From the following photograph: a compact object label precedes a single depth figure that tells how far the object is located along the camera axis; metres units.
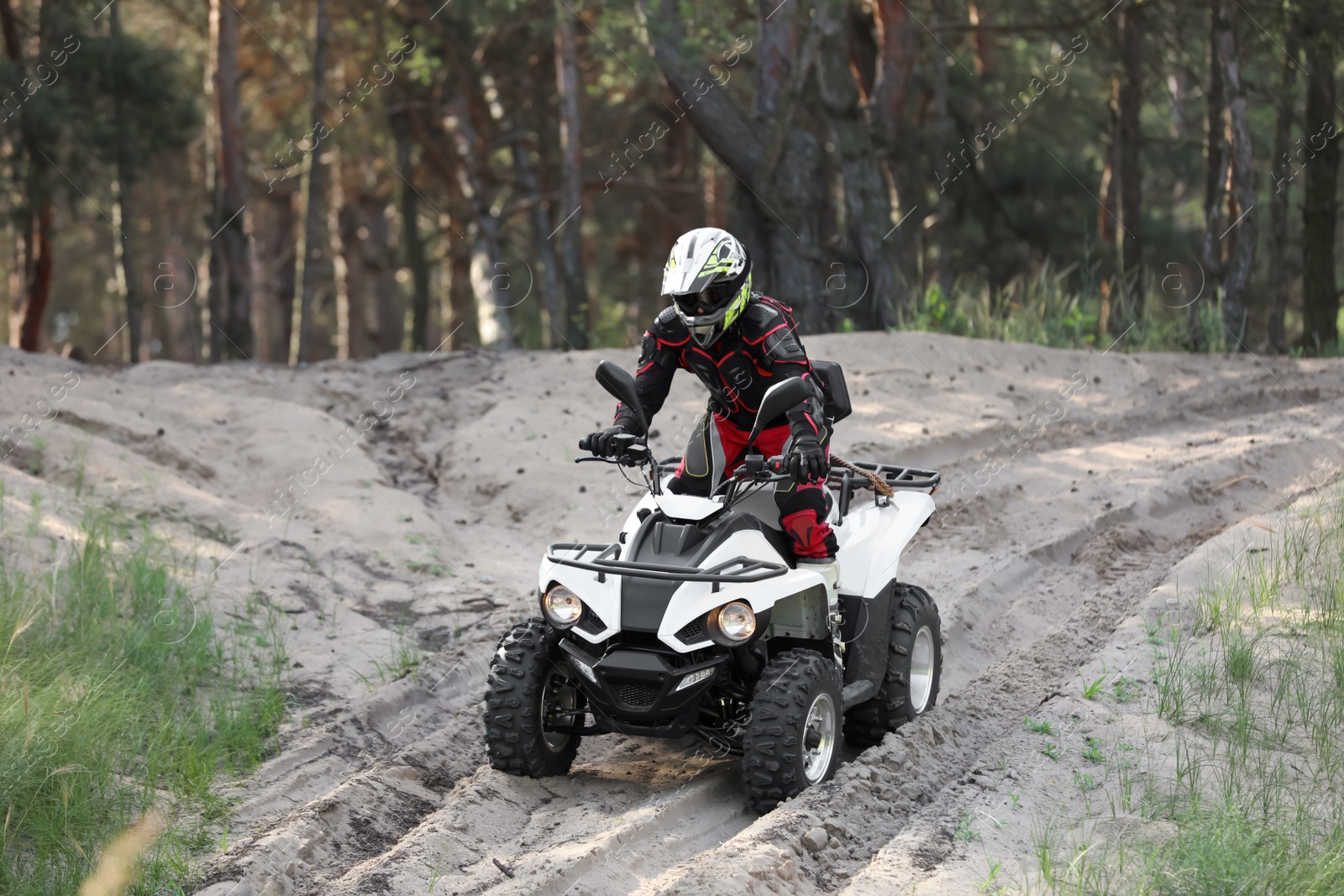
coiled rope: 11.83
